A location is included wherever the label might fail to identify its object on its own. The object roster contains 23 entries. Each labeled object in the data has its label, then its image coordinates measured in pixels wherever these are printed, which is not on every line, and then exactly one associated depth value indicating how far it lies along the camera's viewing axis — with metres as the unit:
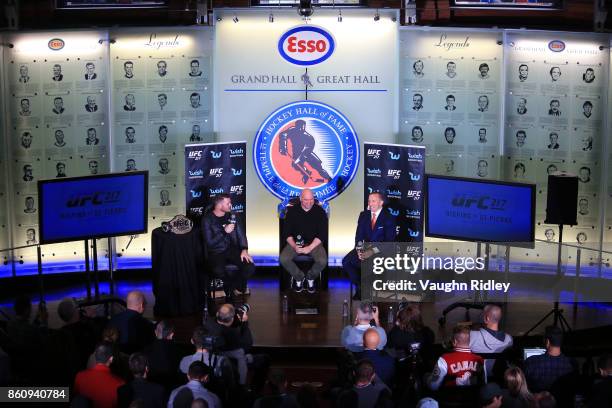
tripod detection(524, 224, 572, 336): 9.81
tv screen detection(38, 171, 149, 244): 10.51
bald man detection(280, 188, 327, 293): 11.05
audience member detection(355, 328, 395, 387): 7.52
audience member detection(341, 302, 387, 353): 8.11
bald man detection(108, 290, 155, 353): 8.48
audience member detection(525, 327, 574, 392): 7.52
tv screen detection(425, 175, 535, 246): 10.42
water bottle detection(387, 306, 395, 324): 10.31
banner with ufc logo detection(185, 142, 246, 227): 11.45
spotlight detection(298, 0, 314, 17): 11.42
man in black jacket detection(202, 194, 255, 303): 10.80
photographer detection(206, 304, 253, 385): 8.05
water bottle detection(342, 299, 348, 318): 10.52
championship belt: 10.76
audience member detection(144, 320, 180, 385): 7.64
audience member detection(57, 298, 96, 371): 8.46
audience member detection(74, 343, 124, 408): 7.04
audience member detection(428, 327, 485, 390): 7.46
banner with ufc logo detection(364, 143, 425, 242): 11.55
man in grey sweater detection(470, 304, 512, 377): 8.26
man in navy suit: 10.90
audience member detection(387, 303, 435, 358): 8.25
